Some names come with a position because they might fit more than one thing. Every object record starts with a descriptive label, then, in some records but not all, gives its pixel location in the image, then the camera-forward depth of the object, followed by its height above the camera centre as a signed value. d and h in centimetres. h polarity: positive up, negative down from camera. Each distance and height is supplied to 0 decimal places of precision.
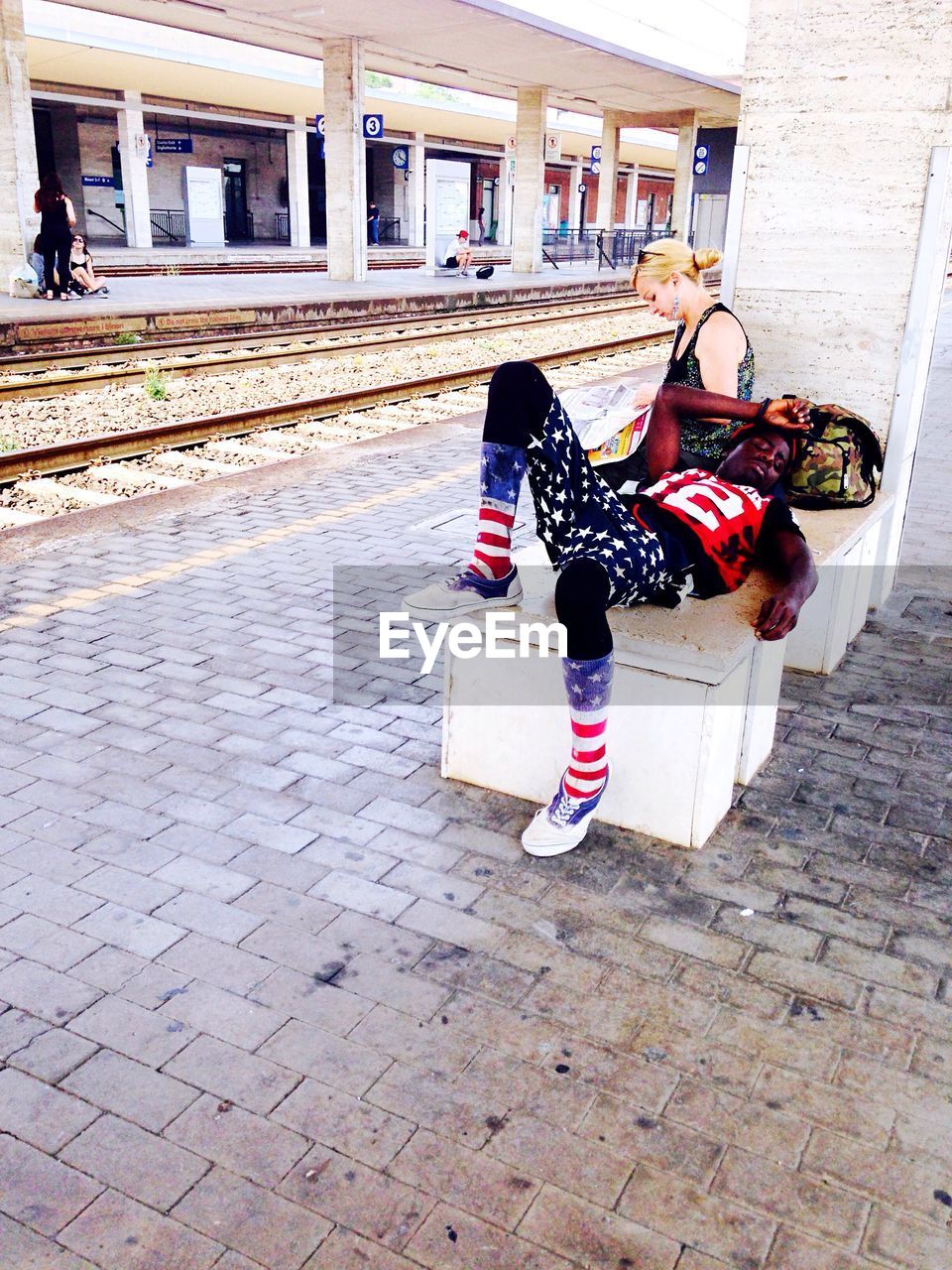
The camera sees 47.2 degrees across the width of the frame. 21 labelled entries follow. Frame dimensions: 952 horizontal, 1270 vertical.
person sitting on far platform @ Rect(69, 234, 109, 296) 1744 -55
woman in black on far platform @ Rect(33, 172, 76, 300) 1714 +2
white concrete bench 325 -140
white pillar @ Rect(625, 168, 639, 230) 5712 +264
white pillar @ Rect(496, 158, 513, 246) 4841 +167
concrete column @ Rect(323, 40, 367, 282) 2408 +176
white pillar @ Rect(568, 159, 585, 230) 5397 +275
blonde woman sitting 414 -24
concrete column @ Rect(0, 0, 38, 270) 1697 +128
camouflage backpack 461 -81
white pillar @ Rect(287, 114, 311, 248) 3650 +203
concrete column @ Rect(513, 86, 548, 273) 3092 +240
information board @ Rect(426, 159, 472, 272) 2559 +99
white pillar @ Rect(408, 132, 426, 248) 4125 +225
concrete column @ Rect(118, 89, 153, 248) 3108 +186
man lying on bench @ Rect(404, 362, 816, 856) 312 -82
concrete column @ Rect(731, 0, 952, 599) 473 +22
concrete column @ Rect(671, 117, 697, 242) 3912 +255
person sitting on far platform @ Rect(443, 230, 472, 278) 2795 -20
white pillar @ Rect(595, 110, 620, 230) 3912 +306
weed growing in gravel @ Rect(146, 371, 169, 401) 1109 -146
